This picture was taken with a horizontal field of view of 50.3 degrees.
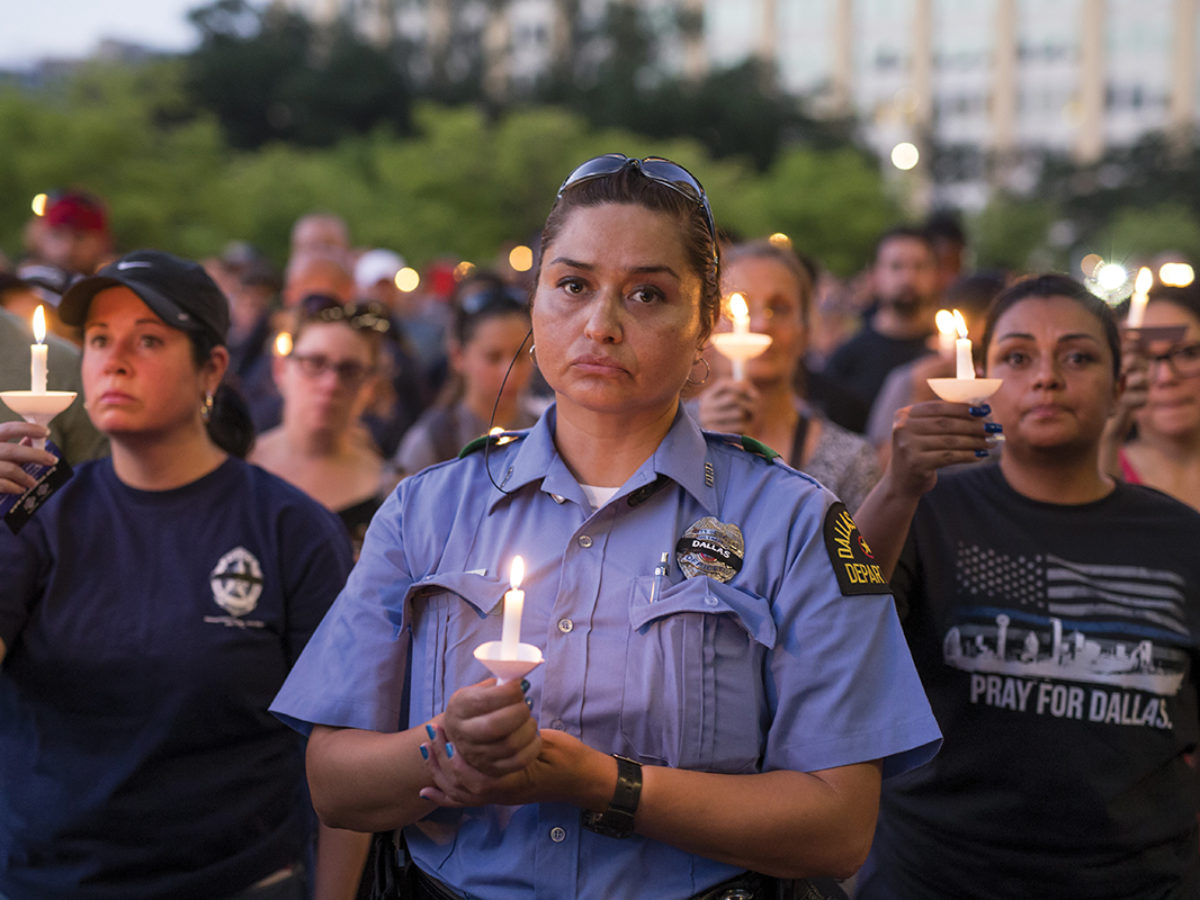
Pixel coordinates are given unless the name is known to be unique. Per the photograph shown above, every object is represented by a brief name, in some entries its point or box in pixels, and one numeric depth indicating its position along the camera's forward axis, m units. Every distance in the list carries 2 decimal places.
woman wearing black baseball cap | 3.08
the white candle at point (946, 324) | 3.29
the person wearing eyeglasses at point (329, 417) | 5.08
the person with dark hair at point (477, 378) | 5.59
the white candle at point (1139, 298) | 4.12
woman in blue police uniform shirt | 2.23
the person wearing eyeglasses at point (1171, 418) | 4.50
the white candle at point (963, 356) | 2.78
